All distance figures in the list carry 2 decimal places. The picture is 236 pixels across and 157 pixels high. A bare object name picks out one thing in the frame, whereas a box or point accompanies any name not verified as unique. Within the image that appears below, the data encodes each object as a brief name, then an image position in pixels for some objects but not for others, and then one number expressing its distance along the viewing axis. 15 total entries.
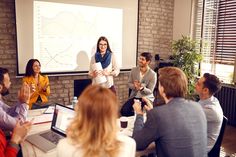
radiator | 4.31
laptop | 1.85
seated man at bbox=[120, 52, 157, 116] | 3.35
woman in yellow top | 3.34
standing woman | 3.80
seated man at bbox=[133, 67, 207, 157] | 1.56
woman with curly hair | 1.11
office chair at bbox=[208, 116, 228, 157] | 2.09
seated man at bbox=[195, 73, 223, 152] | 2.02
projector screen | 3.83
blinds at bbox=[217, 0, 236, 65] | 4.45
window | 4.50
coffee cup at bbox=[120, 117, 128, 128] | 2.18
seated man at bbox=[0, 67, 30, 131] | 2.04
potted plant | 4.46
